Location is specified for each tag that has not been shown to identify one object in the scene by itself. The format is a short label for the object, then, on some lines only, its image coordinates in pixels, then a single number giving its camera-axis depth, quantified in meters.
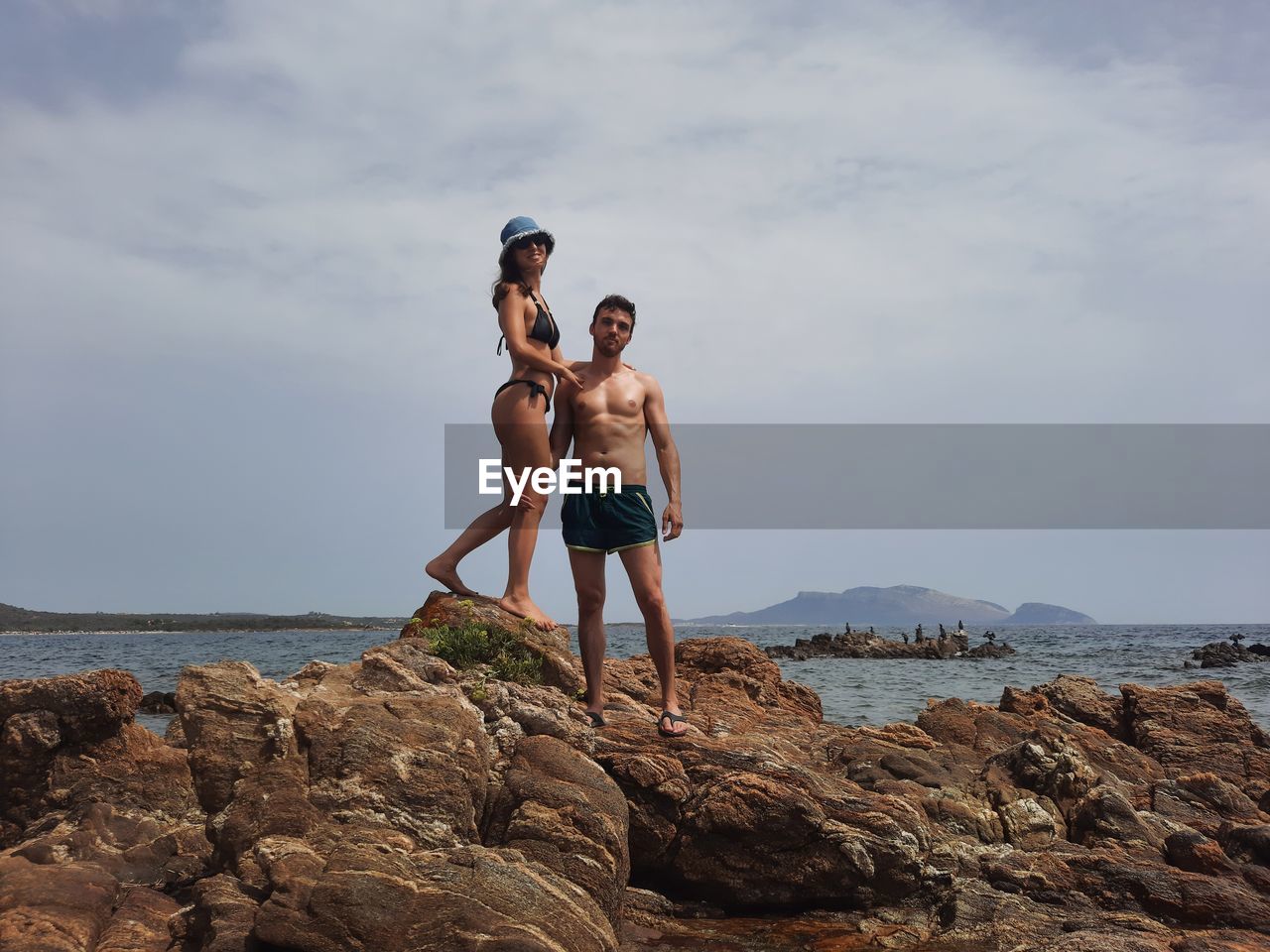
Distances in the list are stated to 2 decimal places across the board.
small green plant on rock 8.43
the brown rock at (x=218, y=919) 5.04
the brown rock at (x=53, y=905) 5.10
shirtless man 7.80
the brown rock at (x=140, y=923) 5.33
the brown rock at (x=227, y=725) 6.34
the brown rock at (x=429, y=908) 4.94
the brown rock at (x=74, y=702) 9.07
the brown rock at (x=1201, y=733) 12.98
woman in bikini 8.60
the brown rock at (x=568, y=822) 6.15
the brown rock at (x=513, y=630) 8.80
